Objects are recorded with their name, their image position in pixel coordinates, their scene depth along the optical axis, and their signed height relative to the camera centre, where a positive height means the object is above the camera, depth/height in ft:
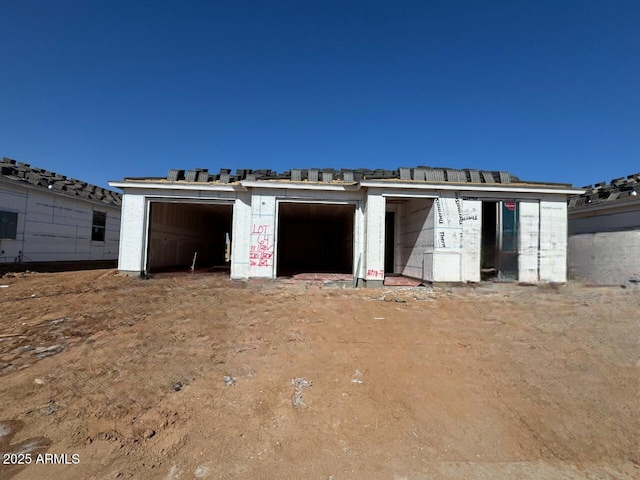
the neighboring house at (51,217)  49.49 +3.52
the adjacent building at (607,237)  41.16 +3.01
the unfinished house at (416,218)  38.40 +4.09
